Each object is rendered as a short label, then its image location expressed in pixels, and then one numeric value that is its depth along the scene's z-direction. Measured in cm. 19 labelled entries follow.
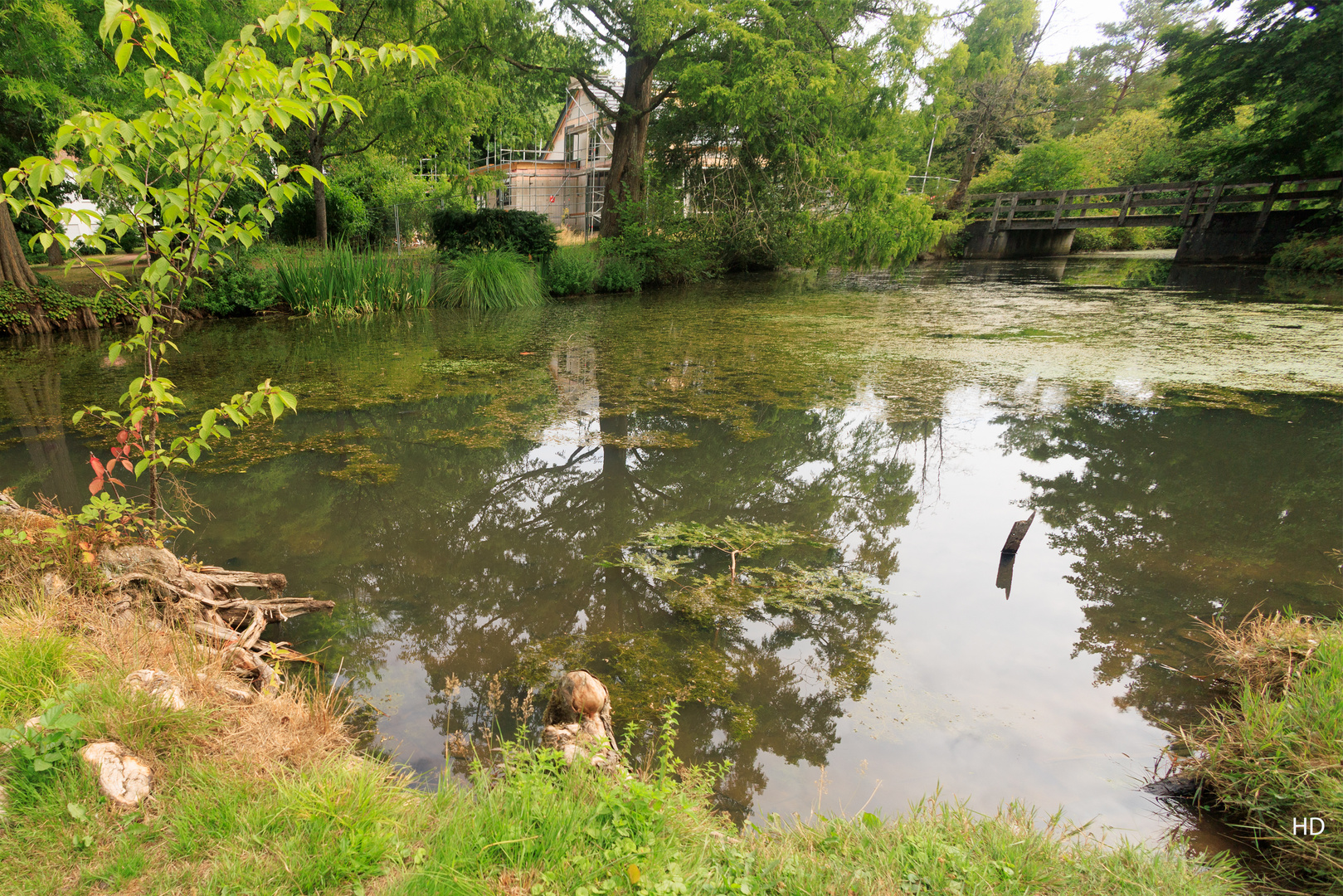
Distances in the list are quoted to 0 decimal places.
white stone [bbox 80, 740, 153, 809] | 149
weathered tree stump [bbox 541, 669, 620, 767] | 192
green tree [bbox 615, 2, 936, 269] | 1141
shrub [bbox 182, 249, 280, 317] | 891
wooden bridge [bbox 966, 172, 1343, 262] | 1748
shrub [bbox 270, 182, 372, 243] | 1352
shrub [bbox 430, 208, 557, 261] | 1234
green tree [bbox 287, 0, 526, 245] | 1005
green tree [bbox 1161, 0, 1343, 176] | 1485
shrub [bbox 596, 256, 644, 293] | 1299
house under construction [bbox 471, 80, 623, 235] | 2339
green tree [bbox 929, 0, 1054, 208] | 2505
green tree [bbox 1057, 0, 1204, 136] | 3259
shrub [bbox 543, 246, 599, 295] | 1220
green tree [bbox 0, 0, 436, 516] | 190
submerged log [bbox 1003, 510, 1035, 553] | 325
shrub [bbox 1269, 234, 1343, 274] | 1491
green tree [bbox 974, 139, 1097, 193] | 2518
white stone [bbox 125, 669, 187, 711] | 174
